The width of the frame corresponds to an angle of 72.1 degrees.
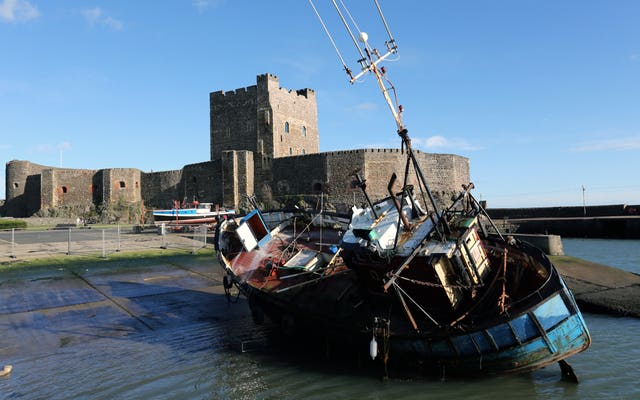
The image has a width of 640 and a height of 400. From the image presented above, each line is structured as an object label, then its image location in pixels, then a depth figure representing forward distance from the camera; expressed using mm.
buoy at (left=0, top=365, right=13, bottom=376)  7729
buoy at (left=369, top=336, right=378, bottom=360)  7508
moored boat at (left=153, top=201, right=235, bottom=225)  37938
